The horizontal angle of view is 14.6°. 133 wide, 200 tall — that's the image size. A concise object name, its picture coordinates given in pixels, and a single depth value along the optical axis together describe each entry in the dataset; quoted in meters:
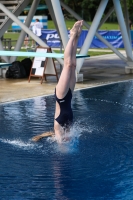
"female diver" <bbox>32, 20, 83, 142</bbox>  8.64
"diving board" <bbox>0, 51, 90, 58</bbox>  11.86
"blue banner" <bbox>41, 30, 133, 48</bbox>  36.31
